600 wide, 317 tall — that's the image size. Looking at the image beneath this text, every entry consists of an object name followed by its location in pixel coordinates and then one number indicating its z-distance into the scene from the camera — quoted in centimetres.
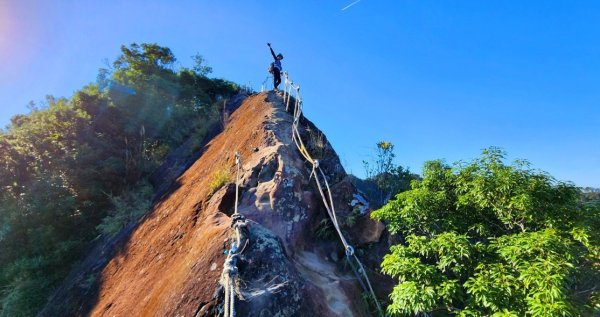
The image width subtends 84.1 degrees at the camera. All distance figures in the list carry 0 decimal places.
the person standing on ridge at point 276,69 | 1415
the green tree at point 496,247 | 372
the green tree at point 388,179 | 1040
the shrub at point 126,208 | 1002
